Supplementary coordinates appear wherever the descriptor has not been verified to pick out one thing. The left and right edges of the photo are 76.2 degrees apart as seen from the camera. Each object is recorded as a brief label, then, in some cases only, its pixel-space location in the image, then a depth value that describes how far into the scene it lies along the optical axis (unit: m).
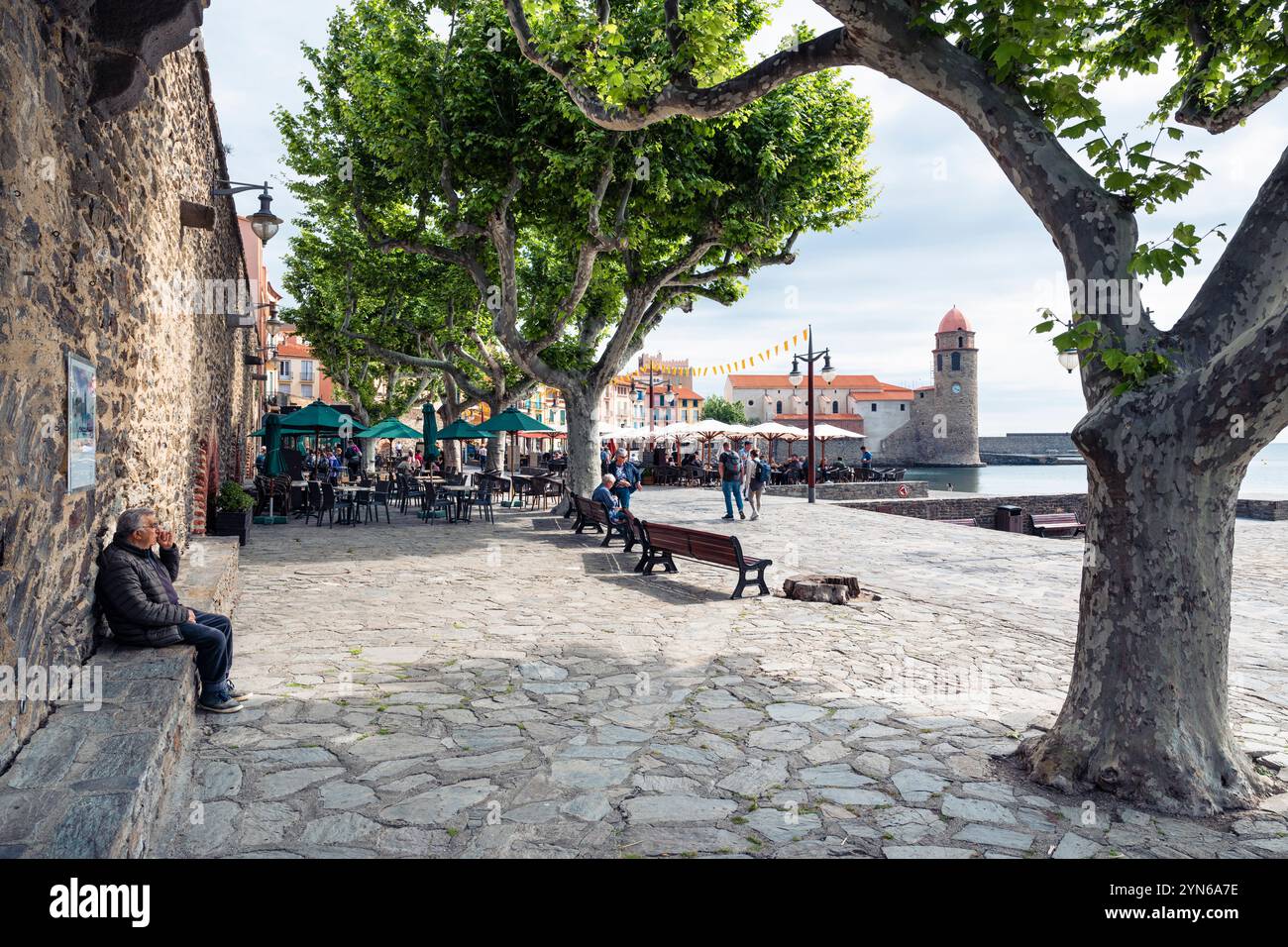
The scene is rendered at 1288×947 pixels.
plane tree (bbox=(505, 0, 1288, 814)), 4.00
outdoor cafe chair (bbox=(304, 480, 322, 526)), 18.18
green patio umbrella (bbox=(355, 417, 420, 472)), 19.66
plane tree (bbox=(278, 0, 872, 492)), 14.65
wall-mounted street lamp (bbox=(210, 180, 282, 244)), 11.01
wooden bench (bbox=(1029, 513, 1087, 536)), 18.86
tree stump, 9.20
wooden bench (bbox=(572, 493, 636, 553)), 12.70
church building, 93.12
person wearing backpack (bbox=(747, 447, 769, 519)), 19.27
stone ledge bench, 2.83
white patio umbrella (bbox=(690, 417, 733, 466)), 30.49
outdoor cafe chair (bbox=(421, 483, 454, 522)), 18.25
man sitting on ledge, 4.85
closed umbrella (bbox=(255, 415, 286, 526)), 18.55
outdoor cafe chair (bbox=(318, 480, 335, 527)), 17.10
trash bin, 19.73
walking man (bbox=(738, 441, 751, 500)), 19.36
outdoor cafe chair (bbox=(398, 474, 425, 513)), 18.47
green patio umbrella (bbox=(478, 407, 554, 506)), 20.00
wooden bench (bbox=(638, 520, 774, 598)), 9.30
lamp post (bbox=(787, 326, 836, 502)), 27.11
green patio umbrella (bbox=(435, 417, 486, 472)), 21.61
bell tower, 92.75
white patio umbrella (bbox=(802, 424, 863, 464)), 32.91
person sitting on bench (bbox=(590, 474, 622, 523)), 14.35
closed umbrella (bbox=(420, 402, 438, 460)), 22.44
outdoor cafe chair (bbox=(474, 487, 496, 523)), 18.62
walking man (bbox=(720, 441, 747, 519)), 18.44
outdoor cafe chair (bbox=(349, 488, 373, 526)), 17.34
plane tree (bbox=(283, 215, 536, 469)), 24.02
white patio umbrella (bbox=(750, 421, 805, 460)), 32.19
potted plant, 12.24
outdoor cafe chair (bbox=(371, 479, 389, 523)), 18.57
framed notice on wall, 4.43
